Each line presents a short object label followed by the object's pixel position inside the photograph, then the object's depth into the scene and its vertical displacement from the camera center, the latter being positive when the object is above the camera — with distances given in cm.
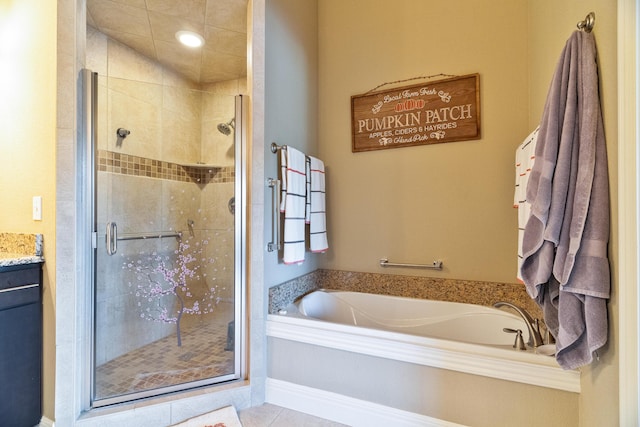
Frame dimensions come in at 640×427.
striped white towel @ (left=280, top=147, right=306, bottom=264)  201 +7
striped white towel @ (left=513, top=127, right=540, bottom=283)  154 +23
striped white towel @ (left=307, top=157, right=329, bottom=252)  231 +5
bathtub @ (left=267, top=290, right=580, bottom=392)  134 -69
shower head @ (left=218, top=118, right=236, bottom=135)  192 +58
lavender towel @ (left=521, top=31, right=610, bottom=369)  102 +2
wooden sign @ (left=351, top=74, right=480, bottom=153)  220 +78
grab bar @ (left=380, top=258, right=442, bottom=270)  228 -39
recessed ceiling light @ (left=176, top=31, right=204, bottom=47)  228 +138
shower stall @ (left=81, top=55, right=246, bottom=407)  176 -17
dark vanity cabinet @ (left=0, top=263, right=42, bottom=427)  145 -64
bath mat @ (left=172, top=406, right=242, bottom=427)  160 -111
